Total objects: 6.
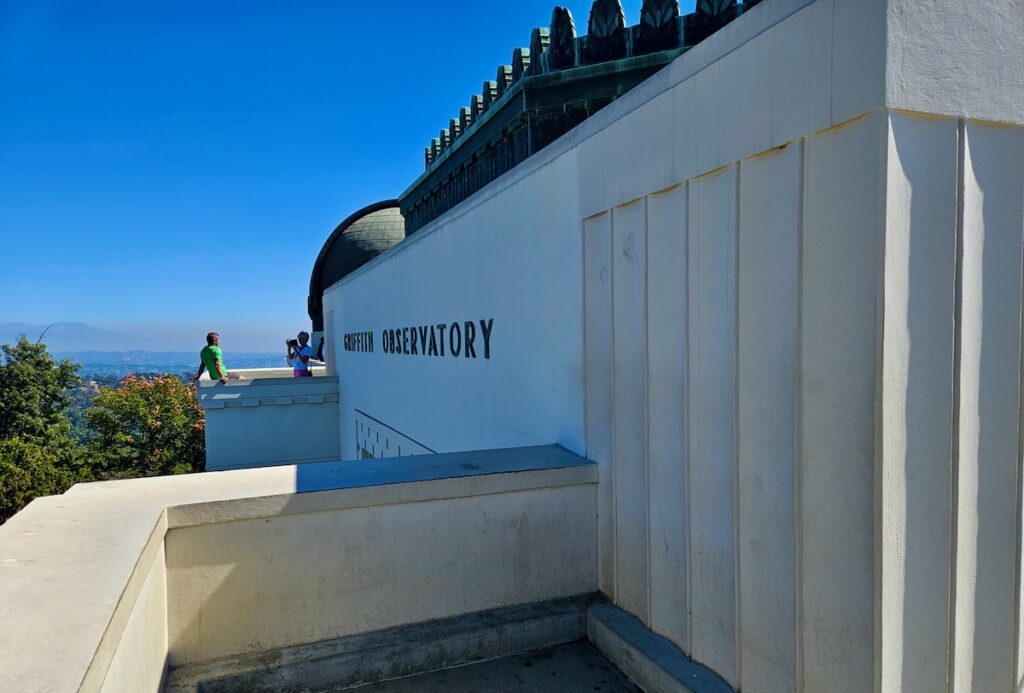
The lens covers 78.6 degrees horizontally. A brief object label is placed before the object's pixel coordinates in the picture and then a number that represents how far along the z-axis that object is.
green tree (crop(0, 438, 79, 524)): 17.19
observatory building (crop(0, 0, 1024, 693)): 1.96
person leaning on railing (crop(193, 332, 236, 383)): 13.73
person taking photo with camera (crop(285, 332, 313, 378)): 16.17
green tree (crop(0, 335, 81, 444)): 26.86
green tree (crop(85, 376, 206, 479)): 21.70
